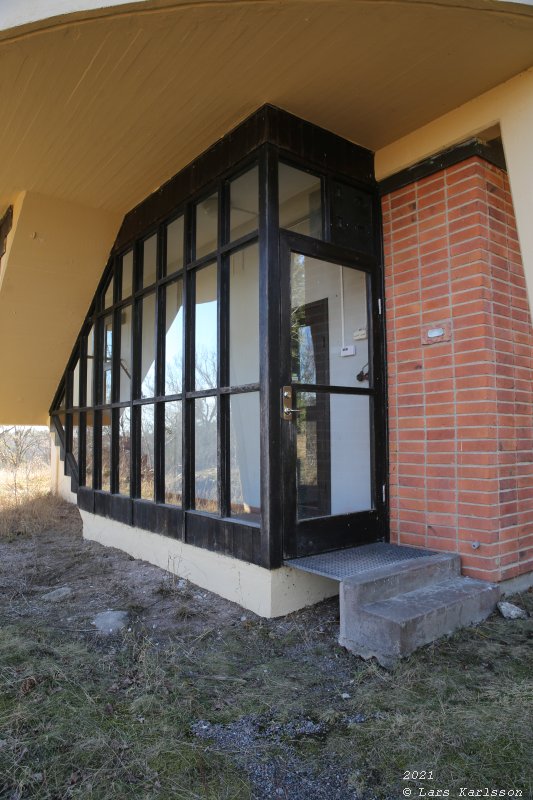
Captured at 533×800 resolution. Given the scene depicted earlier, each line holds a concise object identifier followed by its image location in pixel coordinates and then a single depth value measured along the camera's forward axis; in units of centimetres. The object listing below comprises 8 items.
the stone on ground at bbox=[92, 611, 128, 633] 273
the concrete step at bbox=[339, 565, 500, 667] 220
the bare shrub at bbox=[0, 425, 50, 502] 819
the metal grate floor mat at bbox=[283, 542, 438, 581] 263
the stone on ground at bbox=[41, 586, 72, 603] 321
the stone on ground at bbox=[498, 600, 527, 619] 259
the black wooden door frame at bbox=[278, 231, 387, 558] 287
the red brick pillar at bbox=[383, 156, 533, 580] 282
